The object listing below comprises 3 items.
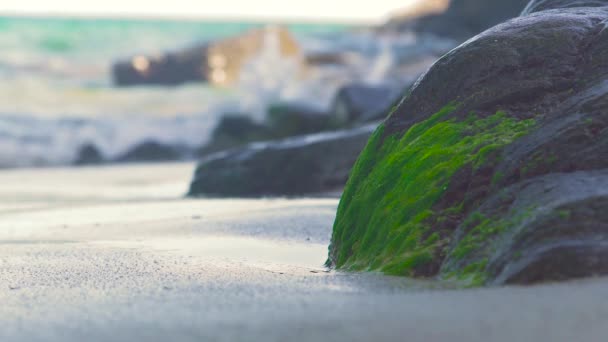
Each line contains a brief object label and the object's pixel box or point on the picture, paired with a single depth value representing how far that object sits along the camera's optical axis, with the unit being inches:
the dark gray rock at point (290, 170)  319.9
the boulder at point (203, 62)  925.8
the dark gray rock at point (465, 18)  1301.7
